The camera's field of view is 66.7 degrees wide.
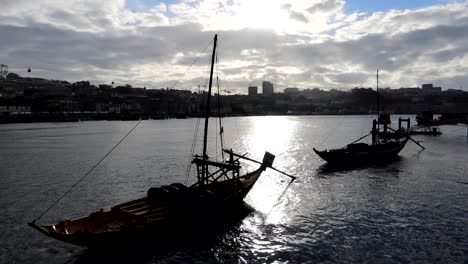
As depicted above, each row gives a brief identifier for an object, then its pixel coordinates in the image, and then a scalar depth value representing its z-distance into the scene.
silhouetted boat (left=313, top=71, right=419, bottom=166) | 52.00
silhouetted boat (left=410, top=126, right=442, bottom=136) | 109.69
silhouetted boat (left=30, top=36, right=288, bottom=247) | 18.61
